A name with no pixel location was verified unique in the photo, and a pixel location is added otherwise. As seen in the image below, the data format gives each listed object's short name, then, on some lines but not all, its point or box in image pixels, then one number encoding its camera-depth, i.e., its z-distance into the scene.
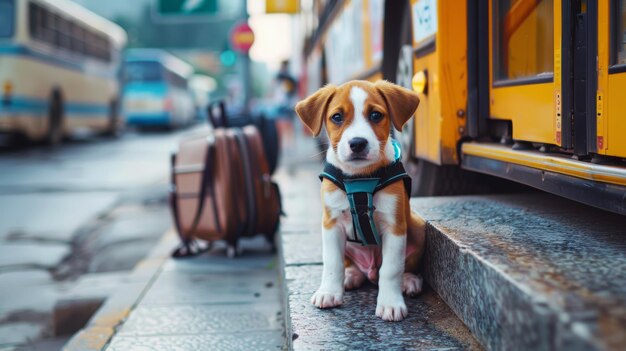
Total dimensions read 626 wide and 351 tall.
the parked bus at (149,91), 26.19
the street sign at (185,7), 13.66
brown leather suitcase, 4.40
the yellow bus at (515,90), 2.16
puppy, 2.32
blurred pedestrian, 12.38
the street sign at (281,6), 12.74
